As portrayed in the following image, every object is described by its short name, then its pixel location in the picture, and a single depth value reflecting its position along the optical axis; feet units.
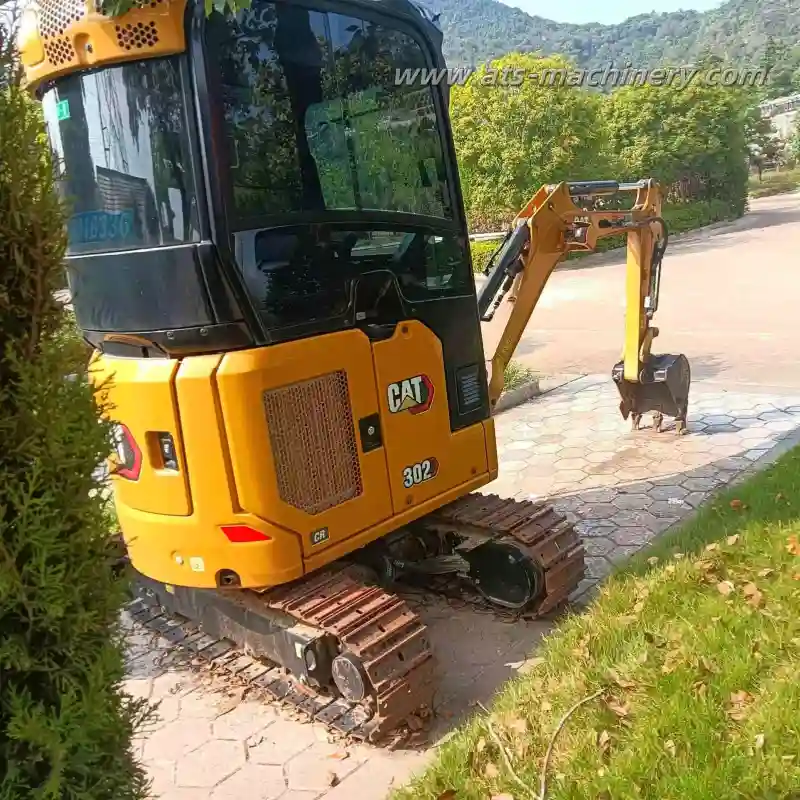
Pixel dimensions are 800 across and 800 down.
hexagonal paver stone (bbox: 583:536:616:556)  18.38
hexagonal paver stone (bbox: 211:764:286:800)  11.84
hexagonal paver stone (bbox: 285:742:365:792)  11.96
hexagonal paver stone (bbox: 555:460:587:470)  23.67
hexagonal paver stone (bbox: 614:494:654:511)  20.49
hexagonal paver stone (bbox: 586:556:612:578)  17.40
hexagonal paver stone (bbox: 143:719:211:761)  12.98
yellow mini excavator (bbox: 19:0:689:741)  11.66
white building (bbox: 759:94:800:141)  178.40
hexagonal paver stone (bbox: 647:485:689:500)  20.95
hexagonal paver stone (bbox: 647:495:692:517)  19.94
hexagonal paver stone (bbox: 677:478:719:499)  21.17
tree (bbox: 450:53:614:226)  73.20
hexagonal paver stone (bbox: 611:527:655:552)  18.63
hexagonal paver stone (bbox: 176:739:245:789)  12.26
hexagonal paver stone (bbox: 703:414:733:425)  26.02
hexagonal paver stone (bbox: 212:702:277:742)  13.27
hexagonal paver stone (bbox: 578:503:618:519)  20.25
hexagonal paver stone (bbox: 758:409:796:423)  25.68
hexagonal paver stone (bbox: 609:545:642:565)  17.79
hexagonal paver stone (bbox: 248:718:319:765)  12.62
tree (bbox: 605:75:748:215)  89.40
